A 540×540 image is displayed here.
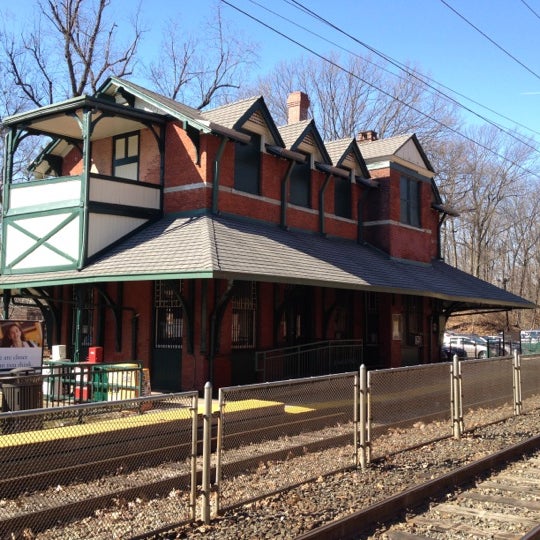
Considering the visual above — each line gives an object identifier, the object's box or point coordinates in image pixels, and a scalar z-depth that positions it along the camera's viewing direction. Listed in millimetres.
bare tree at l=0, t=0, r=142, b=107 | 31609
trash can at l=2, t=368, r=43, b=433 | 9609
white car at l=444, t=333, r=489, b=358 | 36766
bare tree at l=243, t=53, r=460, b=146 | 41844
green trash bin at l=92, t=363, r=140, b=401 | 11730
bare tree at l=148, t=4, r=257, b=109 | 36312
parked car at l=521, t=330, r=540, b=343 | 36625
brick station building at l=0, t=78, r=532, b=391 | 14062
